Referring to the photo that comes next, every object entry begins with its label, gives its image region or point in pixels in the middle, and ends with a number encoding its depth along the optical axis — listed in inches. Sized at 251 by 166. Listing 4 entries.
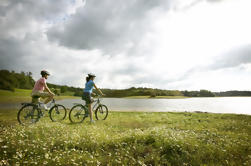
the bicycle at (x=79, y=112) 436.6
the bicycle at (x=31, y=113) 382.9
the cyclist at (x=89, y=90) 429.9
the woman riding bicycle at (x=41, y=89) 382.3
